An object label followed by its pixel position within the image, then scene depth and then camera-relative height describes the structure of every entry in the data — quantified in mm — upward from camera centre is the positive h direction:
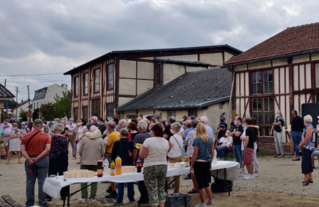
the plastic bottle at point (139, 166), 7029 -884
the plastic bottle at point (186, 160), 8016 -884
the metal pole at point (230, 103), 19700 +818
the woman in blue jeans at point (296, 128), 13758 -357
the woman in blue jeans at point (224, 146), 14656 -1072
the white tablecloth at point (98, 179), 6211 -1056
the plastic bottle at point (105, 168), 6953 -914
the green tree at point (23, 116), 68262 +606
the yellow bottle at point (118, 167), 6852 -879
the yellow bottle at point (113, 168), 6789 -888
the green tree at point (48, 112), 54781 +1052
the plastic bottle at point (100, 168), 6652 -878
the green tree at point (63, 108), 55312 +1645
